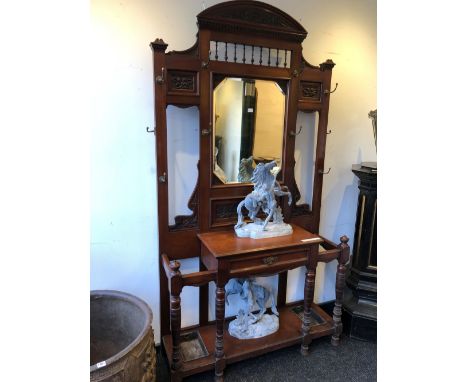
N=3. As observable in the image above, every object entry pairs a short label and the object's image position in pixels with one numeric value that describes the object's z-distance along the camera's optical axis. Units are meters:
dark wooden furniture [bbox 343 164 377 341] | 2.00
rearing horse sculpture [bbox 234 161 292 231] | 1.61
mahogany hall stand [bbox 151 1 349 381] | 1.51
